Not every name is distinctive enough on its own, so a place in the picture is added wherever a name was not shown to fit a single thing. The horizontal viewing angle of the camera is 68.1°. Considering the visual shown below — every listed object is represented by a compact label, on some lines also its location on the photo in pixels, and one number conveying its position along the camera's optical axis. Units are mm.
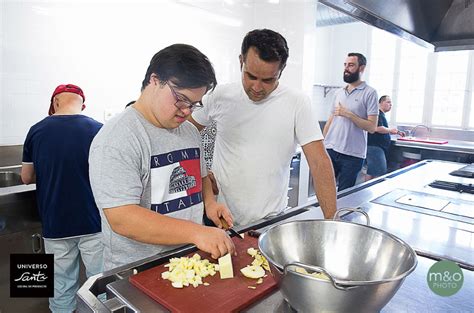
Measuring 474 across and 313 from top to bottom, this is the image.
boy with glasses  896
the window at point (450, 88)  4875
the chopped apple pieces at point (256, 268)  854
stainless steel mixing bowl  627
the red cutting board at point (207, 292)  739
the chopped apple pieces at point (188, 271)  821
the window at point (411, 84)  5215
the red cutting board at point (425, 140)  3961
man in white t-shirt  1417
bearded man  3072
